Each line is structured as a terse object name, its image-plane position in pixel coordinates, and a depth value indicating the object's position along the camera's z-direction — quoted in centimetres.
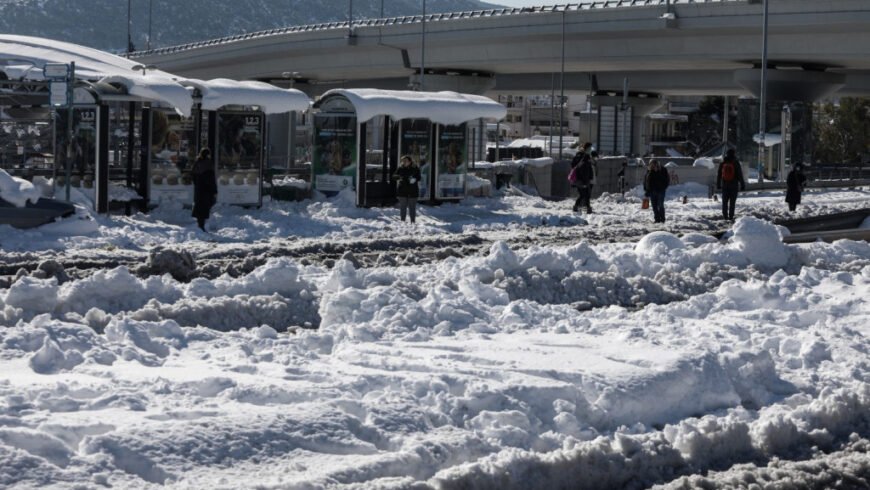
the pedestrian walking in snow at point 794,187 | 3534
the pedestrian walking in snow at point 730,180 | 3216
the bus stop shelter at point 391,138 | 3209
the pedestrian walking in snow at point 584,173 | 3328
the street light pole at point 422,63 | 7156
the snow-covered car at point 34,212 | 2338
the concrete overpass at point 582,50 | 5978
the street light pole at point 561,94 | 7075
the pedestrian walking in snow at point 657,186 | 3138
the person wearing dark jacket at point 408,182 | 2903
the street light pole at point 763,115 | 5390
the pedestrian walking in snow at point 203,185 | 2577
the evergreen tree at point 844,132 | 10544
